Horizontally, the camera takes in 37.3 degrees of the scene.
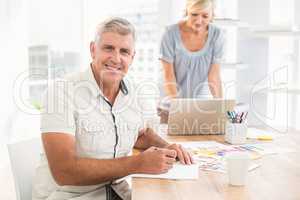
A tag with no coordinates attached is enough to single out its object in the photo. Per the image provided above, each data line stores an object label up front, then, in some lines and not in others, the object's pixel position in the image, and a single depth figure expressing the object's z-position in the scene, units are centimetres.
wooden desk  130
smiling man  153
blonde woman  280
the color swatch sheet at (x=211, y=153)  161
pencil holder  197
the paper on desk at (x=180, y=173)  147
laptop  208
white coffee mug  138
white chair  165
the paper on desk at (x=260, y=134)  210
